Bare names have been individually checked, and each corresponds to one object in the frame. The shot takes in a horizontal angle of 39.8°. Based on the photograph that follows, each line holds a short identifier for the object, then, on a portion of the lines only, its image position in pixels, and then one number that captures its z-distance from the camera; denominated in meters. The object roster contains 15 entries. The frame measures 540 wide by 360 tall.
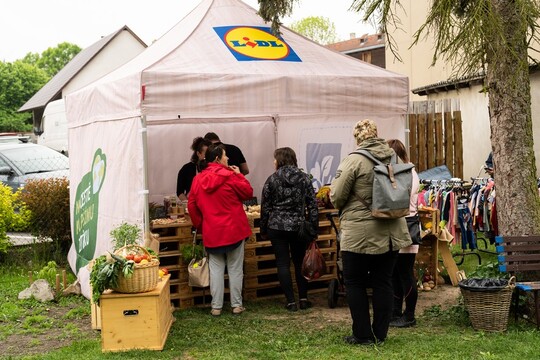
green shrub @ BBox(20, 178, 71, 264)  11.41
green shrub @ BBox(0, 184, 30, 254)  11.06
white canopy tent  7.70
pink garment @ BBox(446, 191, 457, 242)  10.49
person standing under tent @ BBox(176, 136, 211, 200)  10.00
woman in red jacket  7.68
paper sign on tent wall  10.96
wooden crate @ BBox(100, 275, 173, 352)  6.46
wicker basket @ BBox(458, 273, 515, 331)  6.68
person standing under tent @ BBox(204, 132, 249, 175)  10.24
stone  8.91
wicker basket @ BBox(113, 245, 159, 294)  6.43
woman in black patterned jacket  7.93
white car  15.27
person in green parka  6.14
